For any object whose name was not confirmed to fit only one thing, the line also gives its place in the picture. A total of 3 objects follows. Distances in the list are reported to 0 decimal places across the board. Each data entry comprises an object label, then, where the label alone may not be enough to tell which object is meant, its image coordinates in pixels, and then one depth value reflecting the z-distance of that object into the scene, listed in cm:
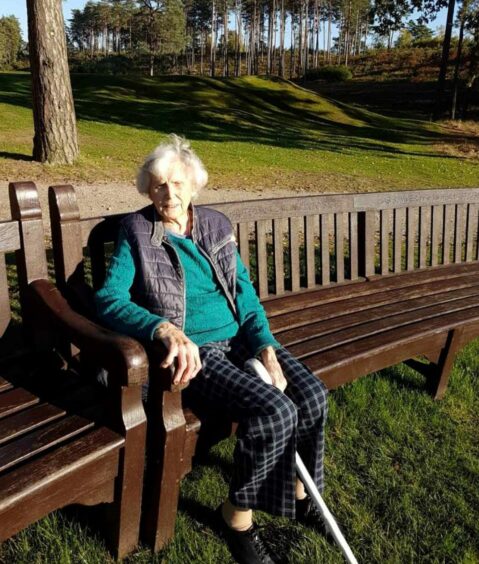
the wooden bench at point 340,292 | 230
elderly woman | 227
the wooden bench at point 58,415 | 191
